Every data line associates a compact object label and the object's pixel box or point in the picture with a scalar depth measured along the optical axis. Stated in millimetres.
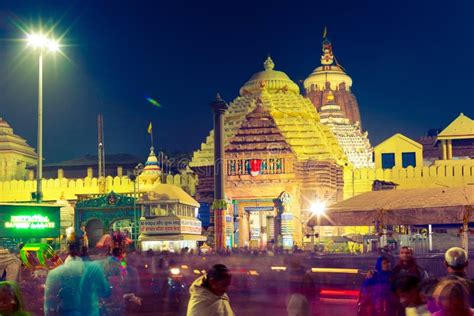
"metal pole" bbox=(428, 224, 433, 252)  22055
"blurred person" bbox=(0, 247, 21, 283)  9609
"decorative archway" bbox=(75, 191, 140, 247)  45031
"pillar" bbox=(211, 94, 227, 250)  44781
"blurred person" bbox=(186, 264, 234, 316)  5848
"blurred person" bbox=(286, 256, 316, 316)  7027
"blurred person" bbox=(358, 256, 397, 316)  8570
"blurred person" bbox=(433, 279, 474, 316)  5203
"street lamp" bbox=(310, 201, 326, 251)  47375
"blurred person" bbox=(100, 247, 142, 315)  9070
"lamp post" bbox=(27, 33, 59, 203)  28112
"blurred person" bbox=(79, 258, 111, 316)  8164
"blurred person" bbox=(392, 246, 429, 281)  9008
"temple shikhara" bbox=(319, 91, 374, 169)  69438
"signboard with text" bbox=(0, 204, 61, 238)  24594
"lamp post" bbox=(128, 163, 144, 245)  44156
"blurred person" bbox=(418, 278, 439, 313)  6114
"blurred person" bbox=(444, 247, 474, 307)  7031
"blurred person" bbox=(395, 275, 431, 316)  6103
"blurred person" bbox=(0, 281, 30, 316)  5934
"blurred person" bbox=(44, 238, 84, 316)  7984
